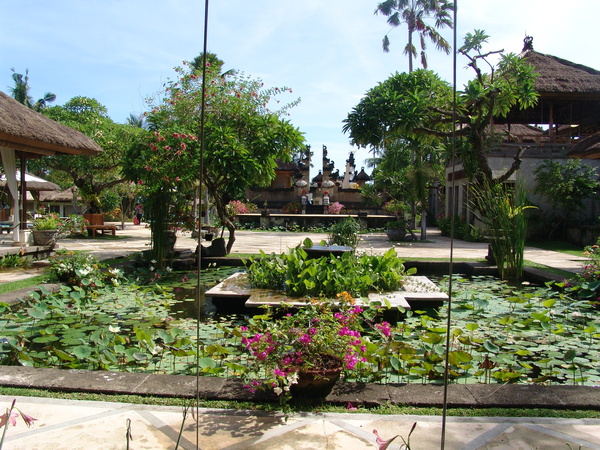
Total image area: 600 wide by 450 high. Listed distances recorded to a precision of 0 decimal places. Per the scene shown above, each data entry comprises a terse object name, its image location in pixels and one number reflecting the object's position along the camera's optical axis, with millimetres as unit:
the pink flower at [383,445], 1199
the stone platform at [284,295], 4988
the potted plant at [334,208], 22938
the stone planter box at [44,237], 9195
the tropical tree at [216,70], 10139
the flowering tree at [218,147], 8234
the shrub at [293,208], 23578
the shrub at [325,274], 5211
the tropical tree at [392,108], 8773
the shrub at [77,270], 5789
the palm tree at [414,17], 20297
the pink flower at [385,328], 3072
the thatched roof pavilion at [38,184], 13985
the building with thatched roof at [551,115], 14805
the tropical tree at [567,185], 13453
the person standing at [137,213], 26047
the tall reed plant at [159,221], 8156
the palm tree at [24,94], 30217
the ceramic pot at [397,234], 14345
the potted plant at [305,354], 2453
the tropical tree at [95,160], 14914
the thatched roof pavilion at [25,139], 8141
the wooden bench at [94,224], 14702
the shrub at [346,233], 9273
